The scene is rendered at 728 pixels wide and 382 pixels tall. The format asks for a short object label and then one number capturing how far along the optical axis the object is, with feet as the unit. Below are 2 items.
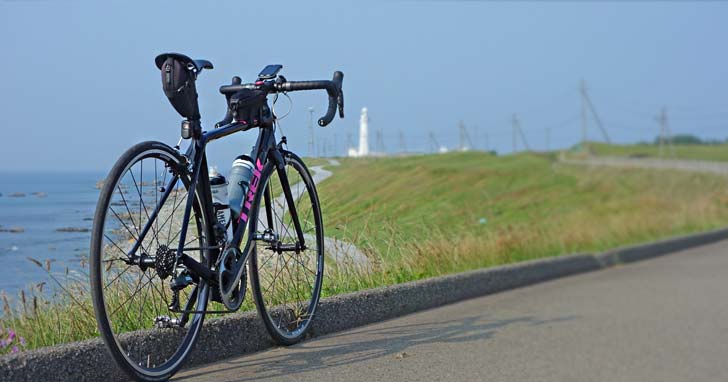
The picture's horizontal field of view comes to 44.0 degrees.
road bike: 12.90
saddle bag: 13.53
